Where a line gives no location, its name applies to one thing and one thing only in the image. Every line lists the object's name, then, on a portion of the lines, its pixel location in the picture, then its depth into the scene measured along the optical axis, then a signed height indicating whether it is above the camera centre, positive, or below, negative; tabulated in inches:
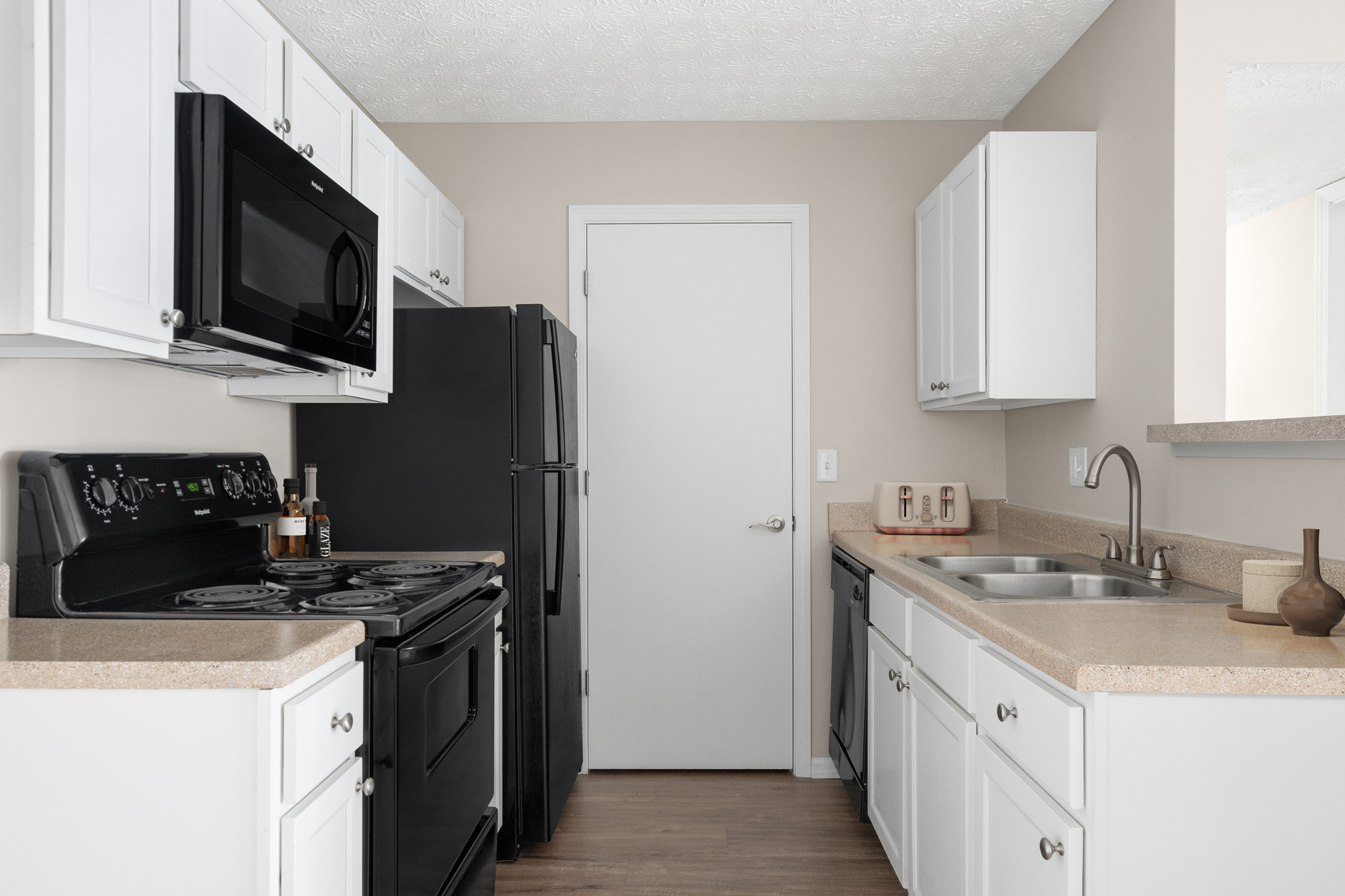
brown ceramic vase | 52.4 -9.1
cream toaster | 120.7 -7.7
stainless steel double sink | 71.4 -12.2
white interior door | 127.0 -12.0
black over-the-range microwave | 57.5 +15.0
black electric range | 60.0 -11.4
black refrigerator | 96.7 -1.6
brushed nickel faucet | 77.5 -8.7
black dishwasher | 103.5 -27.8
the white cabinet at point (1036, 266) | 97.7 +21.6
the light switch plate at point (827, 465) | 126.8 -1.7
